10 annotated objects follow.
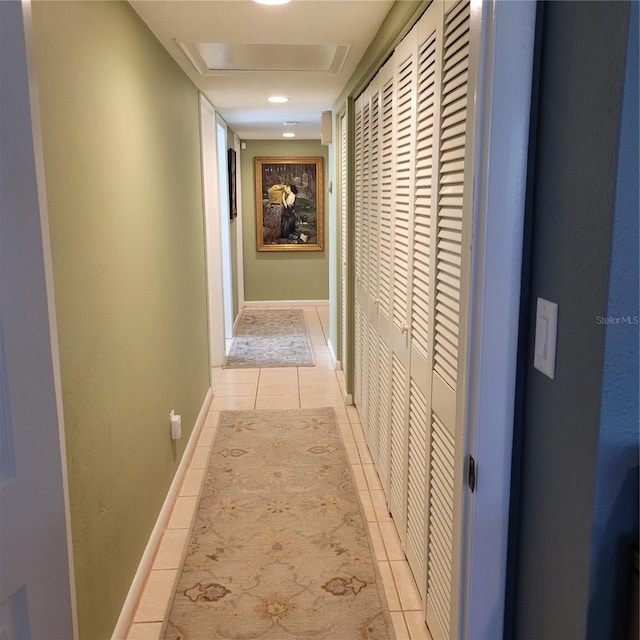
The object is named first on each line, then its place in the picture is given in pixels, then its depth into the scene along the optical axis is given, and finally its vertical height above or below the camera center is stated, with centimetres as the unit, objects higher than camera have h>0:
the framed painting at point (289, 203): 772 +14
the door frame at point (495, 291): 99 -14
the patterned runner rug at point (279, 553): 206 -138
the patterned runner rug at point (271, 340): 540 -129
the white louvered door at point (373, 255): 293 -21
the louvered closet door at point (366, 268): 319 -31
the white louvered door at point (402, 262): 216 -19
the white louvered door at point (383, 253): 260 -18
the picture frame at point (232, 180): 625 +35
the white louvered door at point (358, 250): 355 -23
